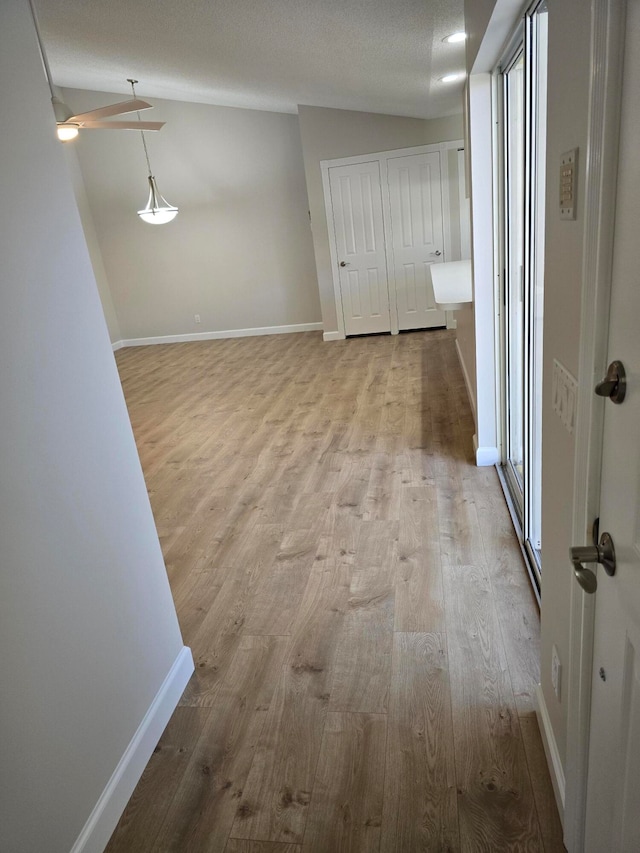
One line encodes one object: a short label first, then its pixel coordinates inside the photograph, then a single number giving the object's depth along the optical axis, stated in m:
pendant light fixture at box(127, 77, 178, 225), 5.32
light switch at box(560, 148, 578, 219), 1.01
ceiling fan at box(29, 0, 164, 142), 3.12
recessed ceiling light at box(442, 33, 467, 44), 2.99
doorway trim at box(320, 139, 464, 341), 6.29
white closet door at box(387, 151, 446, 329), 6.43
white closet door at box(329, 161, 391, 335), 6.55
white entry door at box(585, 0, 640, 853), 0.72
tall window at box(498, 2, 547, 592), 1.87
